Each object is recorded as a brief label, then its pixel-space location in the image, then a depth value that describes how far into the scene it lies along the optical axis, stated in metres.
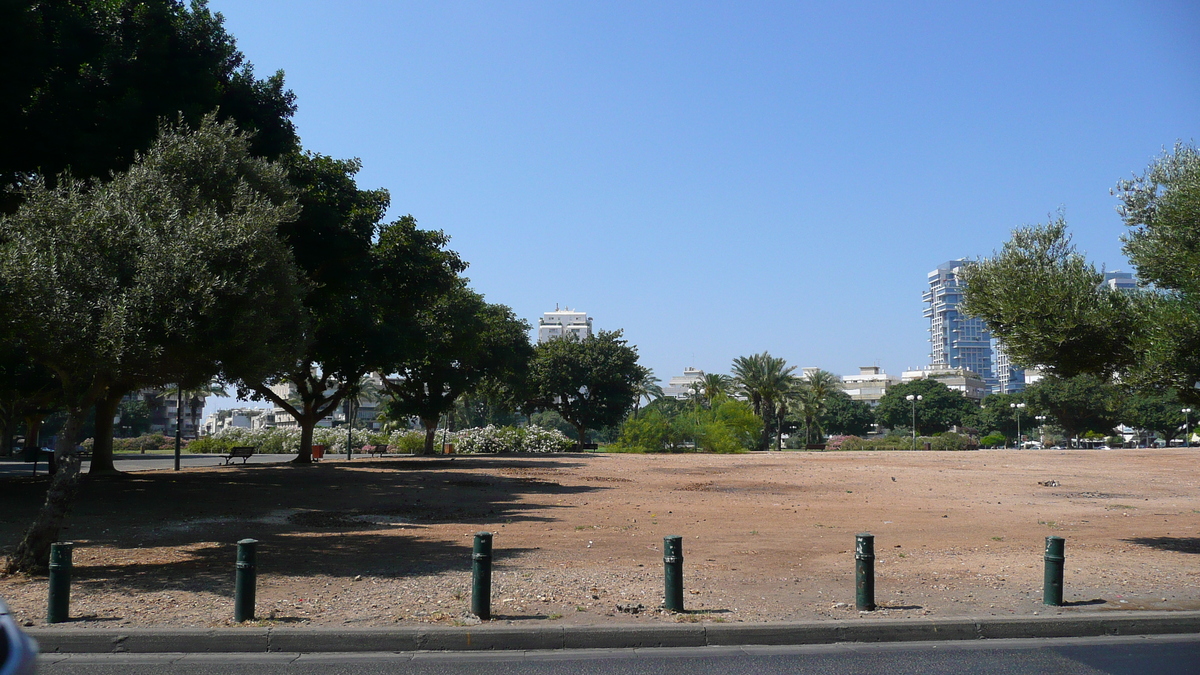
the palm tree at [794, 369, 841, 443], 84.57
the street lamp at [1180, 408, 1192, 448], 94.95
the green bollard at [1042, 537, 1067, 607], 8.45
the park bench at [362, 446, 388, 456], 58.56
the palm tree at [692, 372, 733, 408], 79.76
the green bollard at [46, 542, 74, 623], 7.48
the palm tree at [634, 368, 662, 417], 90.57
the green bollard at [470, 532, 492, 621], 7.81
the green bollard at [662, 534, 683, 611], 8.05
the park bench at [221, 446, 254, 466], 36.88
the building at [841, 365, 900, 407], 196.45
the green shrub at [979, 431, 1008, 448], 94.75
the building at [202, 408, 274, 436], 156.56
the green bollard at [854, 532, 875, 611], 8.19
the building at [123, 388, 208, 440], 133.74
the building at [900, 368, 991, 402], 193.38
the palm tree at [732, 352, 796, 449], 72.19
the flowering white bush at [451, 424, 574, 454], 59.28
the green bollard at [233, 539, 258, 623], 7.56
